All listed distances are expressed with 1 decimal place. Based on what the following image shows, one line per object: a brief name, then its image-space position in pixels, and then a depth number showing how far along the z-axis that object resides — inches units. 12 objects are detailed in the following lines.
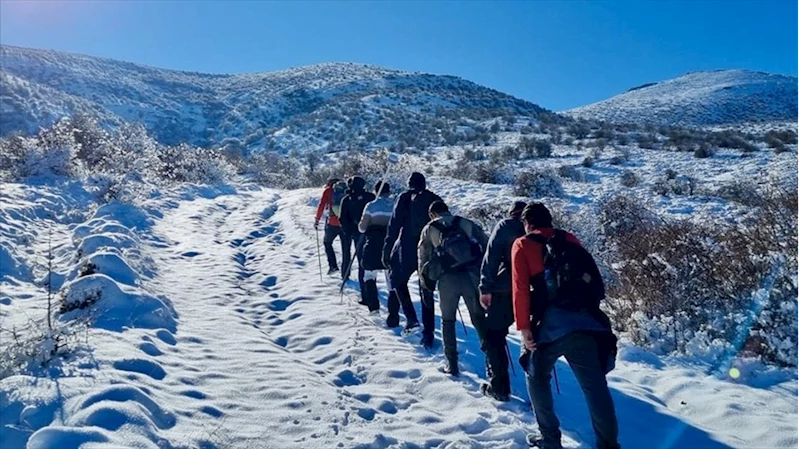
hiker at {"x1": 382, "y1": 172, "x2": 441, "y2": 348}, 247.9
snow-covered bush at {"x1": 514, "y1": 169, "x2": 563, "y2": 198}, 735.1
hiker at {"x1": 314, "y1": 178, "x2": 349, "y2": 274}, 378.6
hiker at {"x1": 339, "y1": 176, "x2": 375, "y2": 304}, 330.0
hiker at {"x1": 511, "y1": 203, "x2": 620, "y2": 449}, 143.3
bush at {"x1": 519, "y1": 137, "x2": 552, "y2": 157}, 1143.6
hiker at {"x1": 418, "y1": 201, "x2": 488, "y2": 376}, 205.9
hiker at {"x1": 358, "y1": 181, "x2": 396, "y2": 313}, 288.6
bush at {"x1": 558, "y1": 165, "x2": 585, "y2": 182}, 859.4
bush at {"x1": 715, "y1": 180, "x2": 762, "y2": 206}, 575.2
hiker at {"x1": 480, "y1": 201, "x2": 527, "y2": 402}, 180.9
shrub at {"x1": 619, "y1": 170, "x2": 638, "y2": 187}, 770.1
